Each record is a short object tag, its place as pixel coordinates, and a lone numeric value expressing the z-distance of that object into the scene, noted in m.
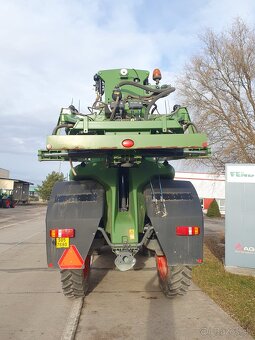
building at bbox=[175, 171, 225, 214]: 44.38
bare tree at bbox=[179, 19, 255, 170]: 14.20
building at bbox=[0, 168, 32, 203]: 55.56
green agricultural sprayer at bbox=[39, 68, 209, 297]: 5.09
